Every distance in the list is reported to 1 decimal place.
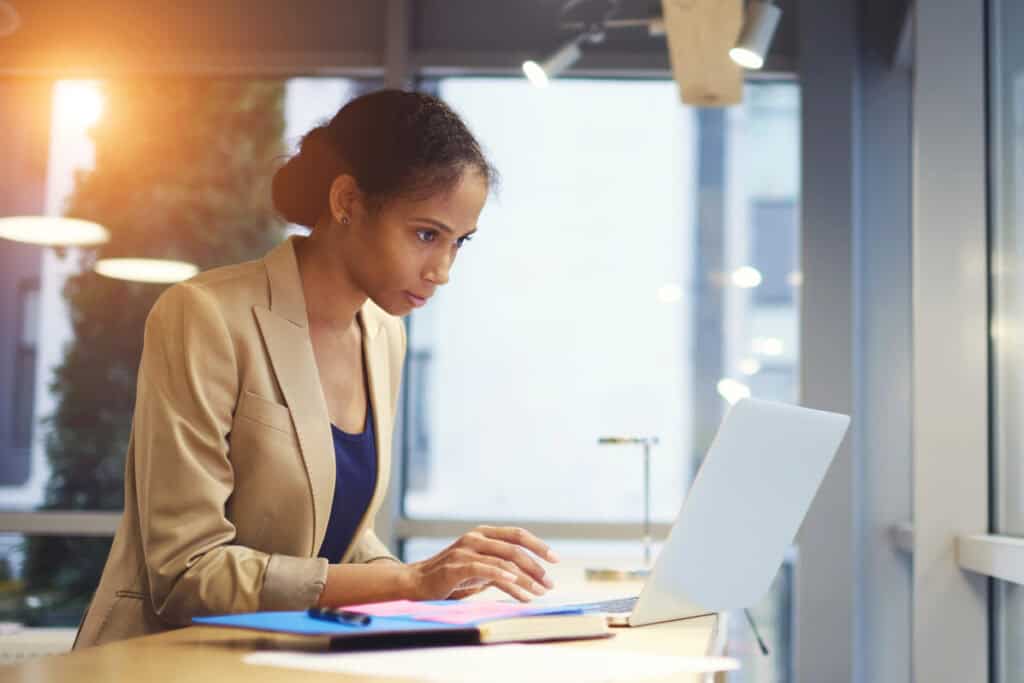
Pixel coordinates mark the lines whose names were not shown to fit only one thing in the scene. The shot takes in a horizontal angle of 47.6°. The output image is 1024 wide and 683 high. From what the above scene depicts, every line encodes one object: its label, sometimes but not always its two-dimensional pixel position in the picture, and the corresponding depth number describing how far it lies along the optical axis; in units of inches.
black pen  46.3
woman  55.7
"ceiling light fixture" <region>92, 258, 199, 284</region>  172.1
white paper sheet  40.7
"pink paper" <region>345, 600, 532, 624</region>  49.4
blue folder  44.7
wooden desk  40.3
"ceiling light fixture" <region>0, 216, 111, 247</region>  174.4
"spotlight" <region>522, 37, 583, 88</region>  135.2
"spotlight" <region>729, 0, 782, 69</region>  122.6
